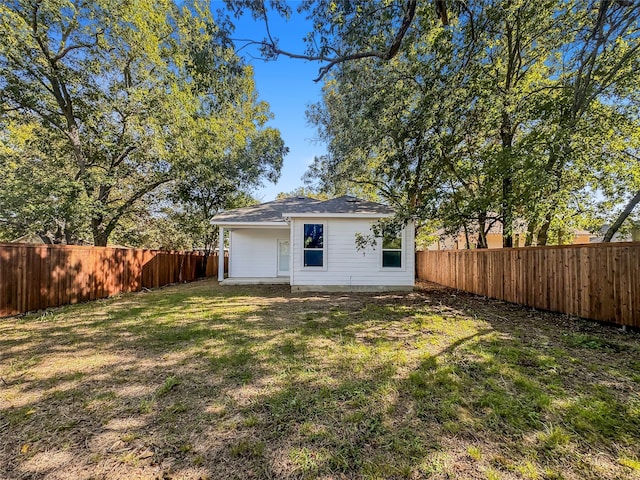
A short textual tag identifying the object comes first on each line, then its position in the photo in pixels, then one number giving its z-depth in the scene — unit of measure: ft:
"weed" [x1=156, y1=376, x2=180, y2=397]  9.83
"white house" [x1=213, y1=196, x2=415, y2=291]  32.37
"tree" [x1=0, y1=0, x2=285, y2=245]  31.58
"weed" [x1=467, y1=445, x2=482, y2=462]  6.88
